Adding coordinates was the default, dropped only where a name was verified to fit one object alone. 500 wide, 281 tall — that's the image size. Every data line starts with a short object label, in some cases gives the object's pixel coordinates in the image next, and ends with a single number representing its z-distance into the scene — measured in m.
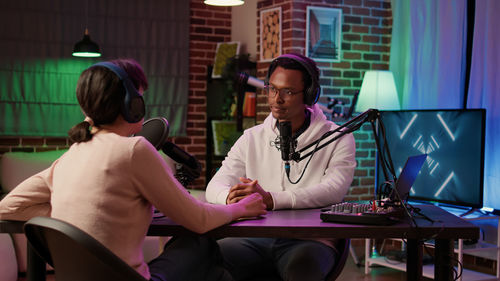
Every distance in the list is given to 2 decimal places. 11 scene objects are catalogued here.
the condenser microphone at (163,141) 2.08
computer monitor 3.99
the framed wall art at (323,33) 5.05
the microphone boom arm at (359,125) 1.99
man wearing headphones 2.22
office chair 1.44
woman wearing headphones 1.62
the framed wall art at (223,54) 6.38
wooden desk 1.87
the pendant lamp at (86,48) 5.71
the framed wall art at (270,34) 5.19
